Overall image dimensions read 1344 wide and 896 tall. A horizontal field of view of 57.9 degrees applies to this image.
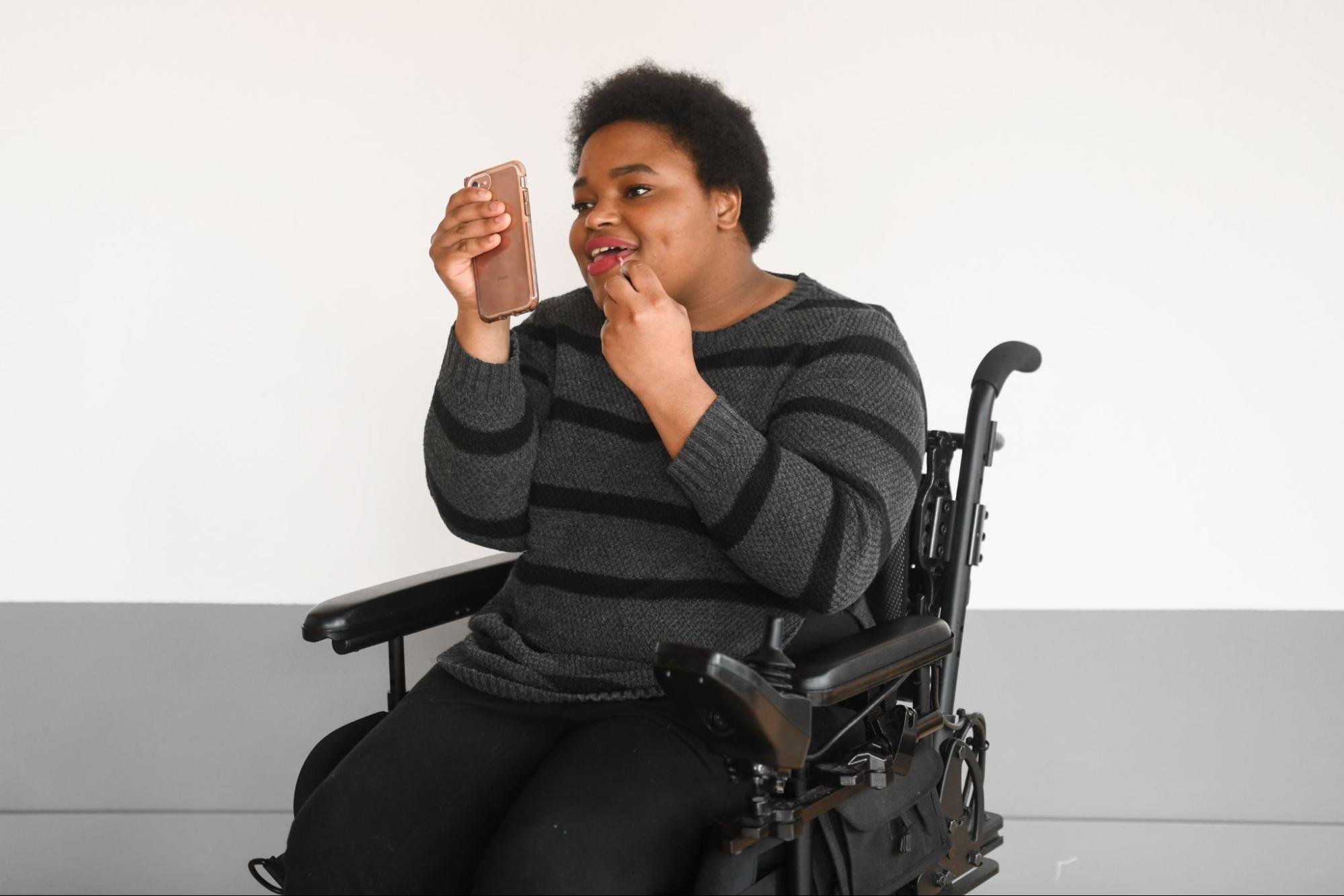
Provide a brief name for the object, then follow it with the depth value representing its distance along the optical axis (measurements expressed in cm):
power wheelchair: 101
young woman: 115
